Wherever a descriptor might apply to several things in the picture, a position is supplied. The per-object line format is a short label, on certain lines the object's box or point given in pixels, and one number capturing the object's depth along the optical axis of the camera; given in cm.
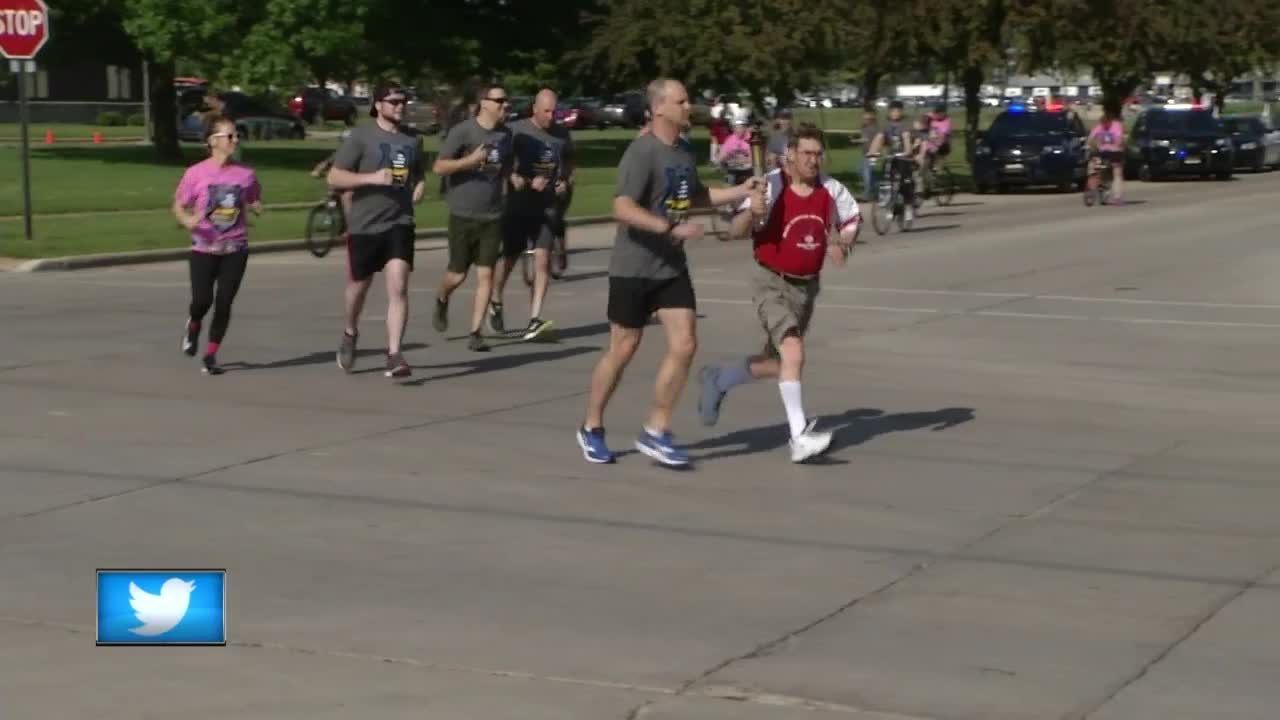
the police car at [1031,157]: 4312
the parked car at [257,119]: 6819
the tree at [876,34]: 4809
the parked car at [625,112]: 9306
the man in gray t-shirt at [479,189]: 1583
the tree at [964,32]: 4747
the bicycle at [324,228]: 2567
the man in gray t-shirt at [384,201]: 1389
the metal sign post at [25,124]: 2537
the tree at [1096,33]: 4769
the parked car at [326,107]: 8756
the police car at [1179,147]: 4825
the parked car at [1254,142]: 5384
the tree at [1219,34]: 4978
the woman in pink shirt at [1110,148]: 3769
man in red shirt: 1123
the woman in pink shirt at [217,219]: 1445
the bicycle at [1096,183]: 3803
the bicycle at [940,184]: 3638
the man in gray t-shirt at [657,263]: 1070
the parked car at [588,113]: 9025
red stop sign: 2494
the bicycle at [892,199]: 3062
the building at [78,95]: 8625
